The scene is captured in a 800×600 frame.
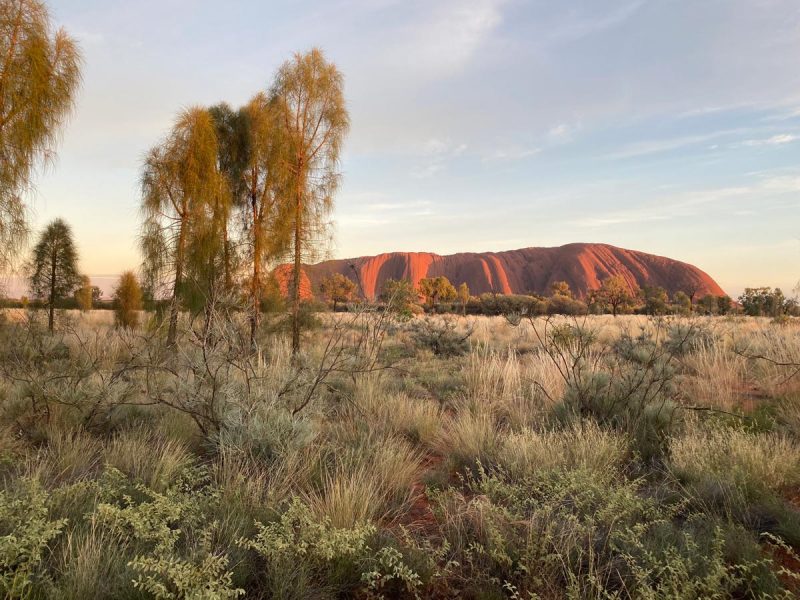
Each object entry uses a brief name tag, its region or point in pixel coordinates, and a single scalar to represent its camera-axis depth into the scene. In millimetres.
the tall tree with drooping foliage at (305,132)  12273
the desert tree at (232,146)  15562
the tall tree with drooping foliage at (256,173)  13398
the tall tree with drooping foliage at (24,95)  9391
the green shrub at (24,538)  1917
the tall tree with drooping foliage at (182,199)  14195
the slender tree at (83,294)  21044
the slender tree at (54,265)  19078
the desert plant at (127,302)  23625
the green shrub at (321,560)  2199
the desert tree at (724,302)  54891
